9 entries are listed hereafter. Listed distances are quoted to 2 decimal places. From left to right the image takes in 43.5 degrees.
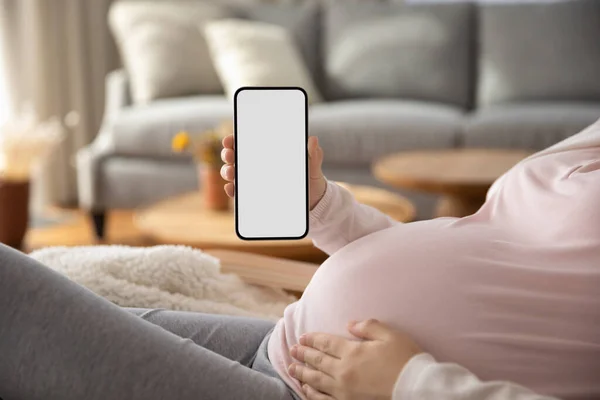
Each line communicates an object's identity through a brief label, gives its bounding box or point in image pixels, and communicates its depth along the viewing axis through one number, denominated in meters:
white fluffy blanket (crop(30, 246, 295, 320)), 1.01
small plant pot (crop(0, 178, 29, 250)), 2.62
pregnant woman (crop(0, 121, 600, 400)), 0.70
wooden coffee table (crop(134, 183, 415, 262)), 1.70
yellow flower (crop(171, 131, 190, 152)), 2.19
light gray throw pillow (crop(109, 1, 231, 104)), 3.24
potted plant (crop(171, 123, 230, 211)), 2.13
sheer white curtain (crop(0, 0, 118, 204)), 3.43
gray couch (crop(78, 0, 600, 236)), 2.90
